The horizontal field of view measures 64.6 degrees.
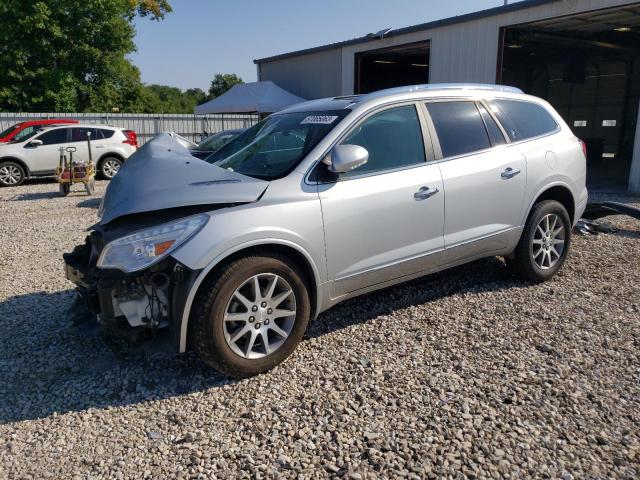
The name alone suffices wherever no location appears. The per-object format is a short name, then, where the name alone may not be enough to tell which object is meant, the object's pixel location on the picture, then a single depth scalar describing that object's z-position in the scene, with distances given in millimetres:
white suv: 13531
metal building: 12914
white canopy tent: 19812
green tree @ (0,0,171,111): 27469
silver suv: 3066
